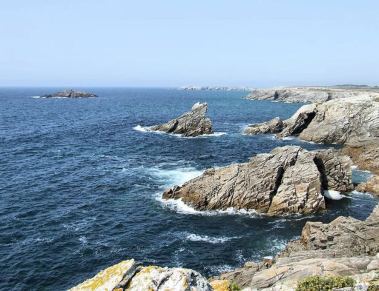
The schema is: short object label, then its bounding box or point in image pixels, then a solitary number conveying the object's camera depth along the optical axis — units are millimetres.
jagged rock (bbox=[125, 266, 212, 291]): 13376
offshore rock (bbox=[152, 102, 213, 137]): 98519
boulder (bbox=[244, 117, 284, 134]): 101375
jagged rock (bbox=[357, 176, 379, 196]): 49750
